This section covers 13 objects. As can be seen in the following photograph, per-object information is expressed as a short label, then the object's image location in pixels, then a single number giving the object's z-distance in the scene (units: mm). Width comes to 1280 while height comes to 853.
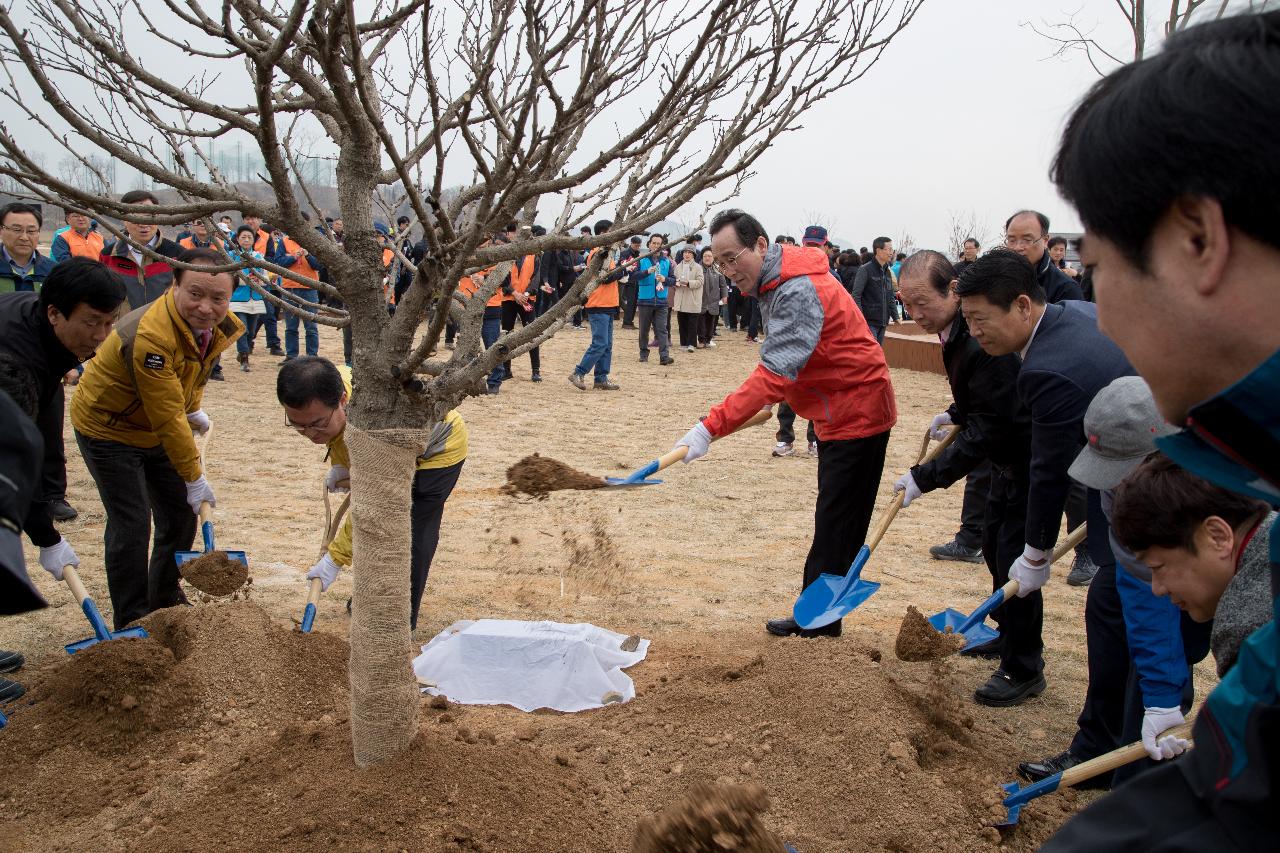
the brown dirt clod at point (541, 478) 3643
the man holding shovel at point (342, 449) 3283
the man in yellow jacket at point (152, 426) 3580
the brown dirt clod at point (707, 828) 1676
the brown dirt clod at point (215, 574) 3725
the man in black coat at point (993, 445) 3773
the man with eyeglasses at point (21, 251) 6027
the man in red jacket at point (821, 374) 3941
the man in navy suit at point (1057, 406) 3078
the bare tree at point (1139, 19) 5559
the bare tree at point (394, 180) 1858
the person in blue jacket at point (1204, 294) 667
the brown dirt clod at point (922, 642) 3635
